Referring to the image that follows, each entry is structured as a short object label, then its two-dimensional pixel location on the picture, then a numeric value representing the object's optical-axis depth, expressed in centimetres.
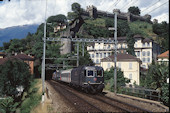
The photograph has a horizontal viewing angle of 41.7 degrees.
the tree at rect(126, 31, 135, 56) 8169
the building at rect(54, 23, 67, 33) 10019
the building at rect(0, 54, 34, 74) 7491
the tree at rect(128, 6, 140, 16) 19362
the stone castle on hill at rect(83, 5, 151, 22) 15275
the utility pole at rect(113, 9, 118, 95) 2332
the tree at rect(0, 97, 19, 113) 3457
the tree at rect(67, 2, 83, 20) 12678
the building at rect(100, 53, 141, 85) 6019
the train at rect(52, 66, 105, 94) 2348
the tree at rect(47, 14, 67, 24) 12456
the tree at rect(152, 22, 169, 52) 13475
